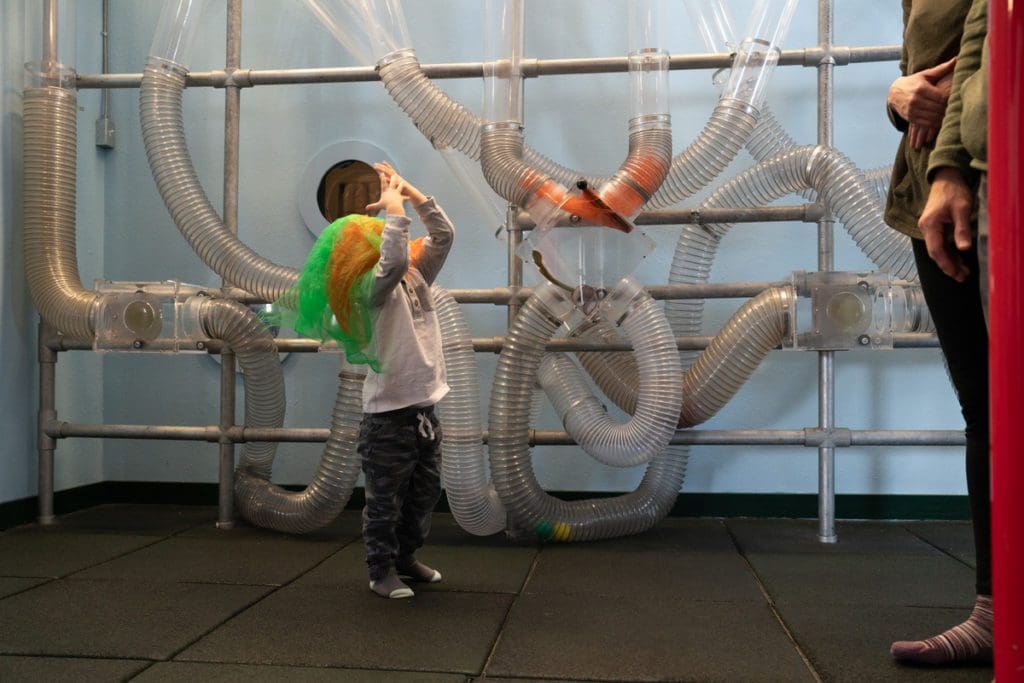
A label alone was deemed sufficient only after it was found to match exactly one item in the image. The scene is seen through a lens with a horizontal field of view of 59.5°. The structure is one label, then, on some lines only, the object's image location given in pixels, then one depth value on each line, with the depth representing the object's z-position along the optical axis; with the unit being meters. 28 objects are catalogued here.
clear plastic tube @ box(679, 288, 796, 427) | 2.66
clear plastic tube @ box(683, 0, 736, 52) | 2.88
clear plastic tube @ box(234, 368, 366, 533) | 2.83
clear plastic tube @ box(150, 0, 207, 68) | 2.97
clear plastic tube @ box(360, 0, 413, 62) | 2.78
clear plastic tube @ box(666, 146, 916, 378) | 2.61
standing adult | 1.28
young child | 2.20
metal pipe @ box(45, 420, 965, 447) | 2.76
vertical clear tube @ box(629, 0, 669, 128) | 2.63
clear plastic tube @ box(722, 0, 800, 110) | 2.64
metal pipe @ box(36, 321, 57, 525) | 3.07
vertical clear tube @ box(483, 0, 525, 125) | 2.69
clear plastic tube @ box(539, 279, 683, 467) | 2.60
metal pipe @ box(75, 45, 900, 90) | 2.80
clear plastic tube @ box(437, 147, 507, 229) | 2.96
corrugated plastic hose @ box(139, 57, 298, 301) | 2.90
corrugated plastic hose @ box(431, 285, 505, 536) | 2.64
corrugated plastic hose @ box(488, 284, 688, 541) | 2.69
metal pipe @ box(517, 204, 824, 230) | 2.81
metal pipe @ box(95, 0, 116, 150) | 3.49
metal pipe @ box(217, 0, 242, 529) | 3.04
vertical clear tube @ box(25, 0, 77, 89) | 3.07
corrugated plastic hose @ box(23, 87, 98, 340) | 2.98
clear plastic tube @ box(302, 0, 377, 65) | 2.91
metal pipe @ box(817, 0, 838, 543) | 2.81
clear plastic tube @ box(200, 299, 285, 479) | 2.95
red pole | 0.78
